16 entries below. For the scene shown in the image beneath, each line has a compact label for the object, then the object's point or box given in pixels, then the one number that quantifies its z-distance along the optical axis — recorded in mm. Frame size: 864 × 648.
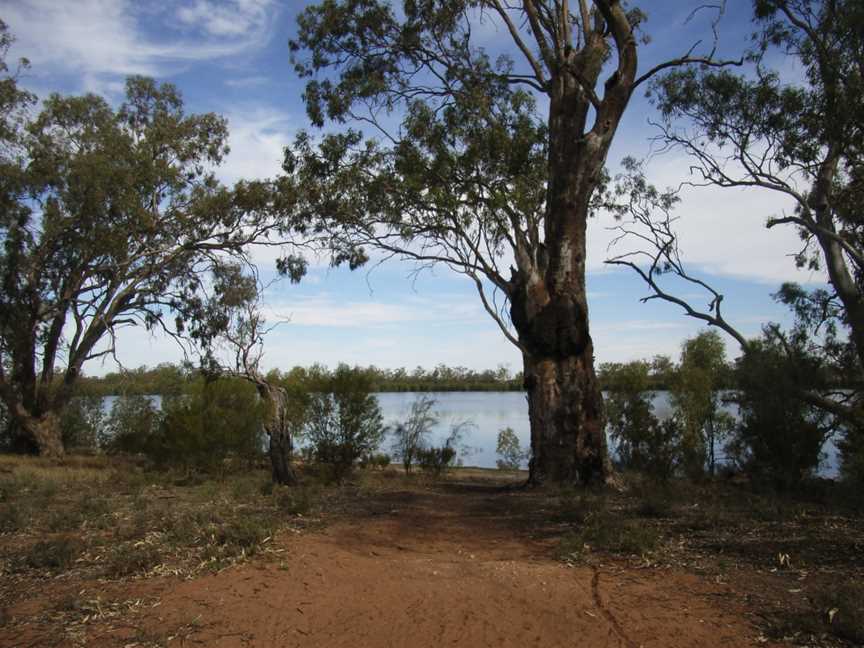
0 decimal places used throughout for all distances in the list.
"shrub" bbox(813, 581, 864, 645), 4004
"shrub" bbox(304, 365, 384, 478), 13156
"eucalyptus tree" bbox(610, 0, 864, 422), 11391
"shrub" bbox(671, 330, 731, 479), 15172
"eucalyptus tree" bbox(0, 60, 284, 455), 16156
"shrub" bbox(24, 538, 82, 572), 5664
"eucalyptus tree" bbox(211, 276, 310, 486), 10477
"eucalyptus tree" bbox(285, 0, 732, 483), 10344
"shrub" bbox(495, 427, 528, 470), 18461
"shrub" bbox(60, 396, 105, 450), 20453
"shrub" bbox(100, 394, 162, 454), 17594
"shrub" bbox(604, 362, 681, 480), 14039
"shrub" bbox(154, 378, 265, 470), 13172
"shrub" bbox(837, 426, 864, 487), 8477
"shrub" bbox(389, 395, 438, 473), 15203
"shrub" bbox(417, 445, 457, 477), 14805
